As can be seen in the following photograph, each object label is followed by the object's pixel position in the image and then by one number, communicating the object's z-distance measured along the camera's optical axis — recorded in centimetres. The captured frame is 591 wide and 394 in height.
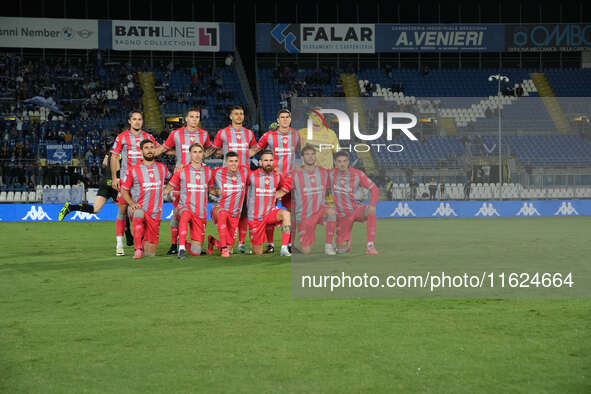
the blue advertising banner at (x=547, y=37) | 3962
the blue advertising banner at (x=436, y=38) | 3972
